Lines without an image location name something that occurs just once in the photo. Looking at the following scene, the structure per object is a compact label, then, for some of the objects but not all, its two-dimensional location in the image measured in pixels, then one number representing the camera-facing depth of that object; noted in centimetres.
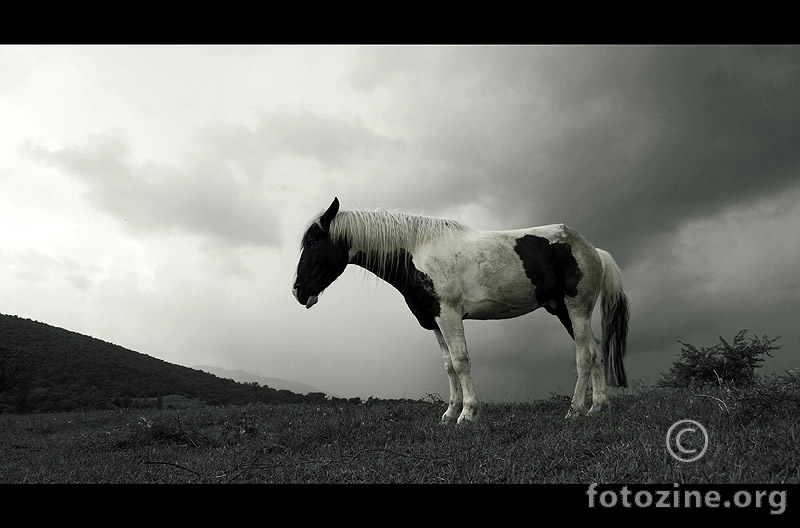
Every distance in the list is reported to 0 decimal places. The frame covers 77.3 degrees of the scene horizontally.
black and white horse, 766
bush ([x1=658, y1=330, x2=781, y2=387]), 1397
